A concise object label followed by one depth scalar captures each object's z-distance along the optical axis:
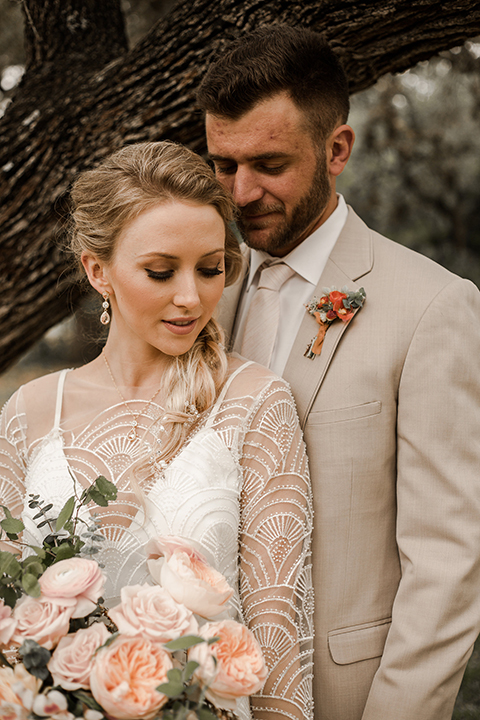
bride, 1.86
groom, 1.93
